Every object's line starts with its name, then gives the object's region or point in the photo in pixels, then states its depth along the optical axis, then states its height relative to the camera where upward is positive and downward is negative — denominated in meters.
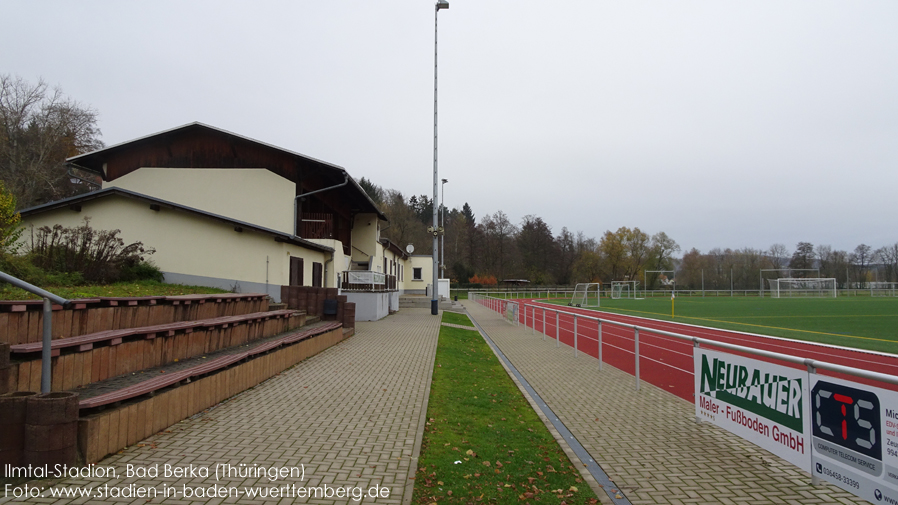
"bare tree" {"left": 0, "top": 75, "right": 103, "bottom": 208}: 28.33 +7.38
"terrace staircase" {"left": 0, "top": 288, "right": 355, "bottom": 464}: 4.39 -1.15
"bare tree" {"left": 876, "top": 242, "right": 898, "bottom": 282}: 92.69 +3.10
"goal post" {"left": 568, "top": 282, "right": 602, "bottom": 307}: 45.20 -2.24
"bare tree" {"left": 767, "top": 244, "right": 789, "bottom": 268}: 108.97 +4.53
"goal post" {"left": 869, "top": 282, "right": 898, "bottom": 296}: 65.75 -1.48
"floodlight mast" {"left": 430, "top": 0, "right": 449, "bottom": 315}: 26.83 +0.71
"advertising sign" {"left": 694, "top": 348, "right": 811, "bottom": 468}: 4.50 -1.24
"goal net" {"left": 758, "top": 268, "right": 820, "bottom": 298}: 87.93 +0.57
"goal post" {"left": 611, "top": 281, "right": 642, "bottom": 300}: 59.81 -1.97
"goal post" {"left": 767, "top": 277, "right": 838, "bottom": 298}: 62.31 -1.42
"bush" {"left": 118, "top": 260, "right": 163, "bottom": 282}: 12.77 +0.06
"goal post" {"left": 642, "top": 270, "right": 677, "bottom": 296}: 80.06 -0.89
